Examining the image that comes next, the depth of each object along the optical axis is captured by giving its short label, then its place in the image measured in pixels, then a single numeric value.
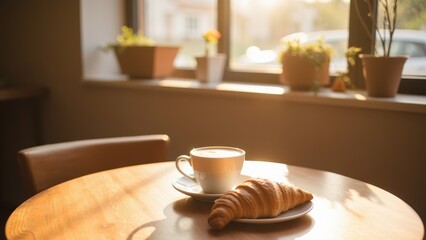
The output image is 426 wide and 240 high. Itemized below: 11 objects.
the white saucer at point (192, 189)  0.89
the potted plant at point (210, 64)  2.03
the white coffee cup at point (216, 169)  0.87
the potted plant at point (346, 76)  1.67
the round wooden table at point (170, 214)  0.78
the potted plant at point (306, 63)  1.71
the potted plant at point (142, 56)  2.26
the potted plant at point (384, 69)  1.52
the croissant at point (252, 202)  0.77
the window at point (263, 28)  1.68
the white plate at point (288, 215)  0.79
